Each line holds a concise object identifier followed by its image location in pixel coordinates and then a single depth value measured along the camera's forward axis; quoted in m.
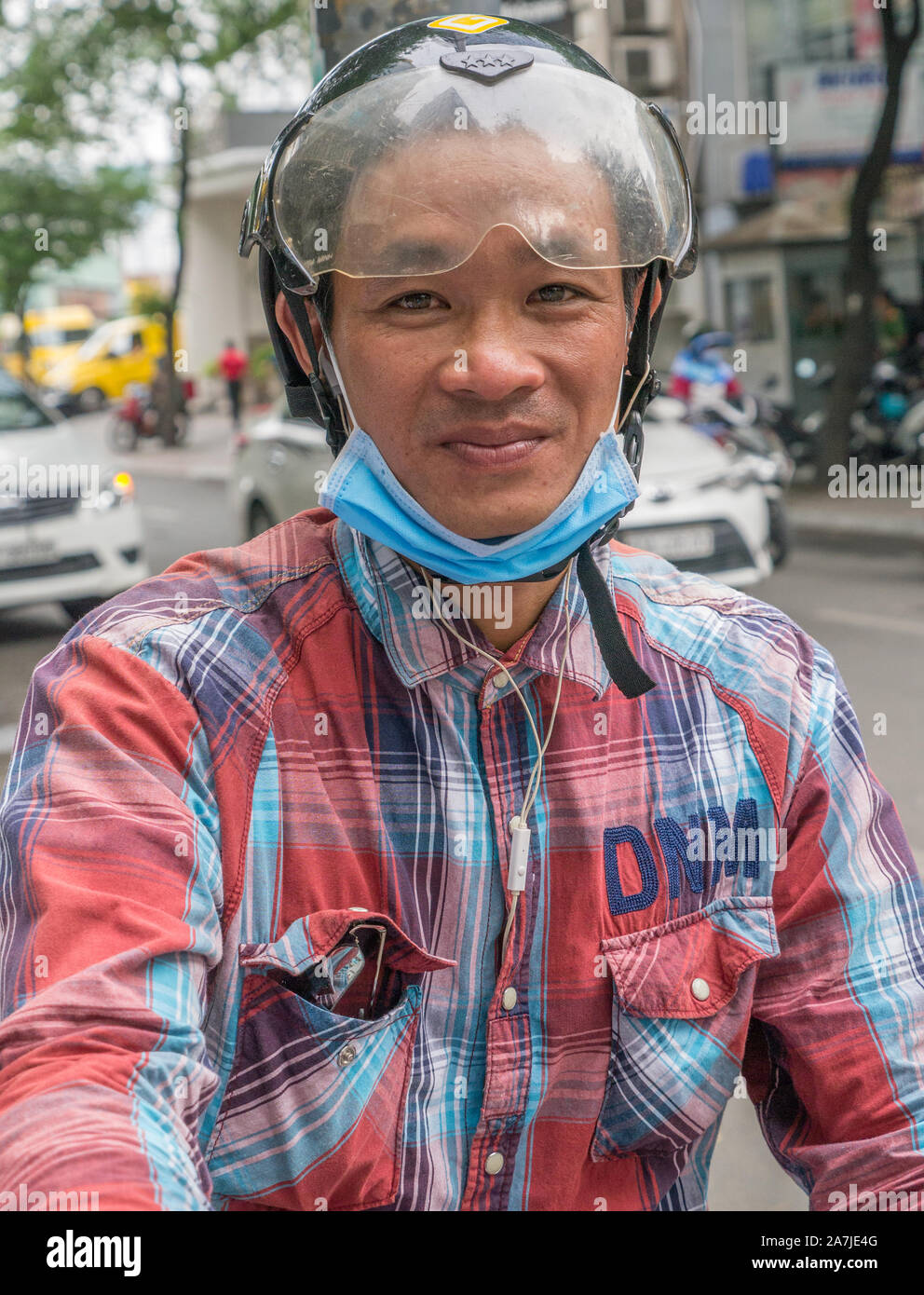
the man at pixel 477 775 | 1.38
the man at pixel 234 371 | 24.27
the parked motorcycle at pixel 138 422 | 24.50
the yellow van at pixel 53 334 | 38.75
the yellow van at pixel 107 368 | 32.94
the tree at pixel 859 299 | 12.12
